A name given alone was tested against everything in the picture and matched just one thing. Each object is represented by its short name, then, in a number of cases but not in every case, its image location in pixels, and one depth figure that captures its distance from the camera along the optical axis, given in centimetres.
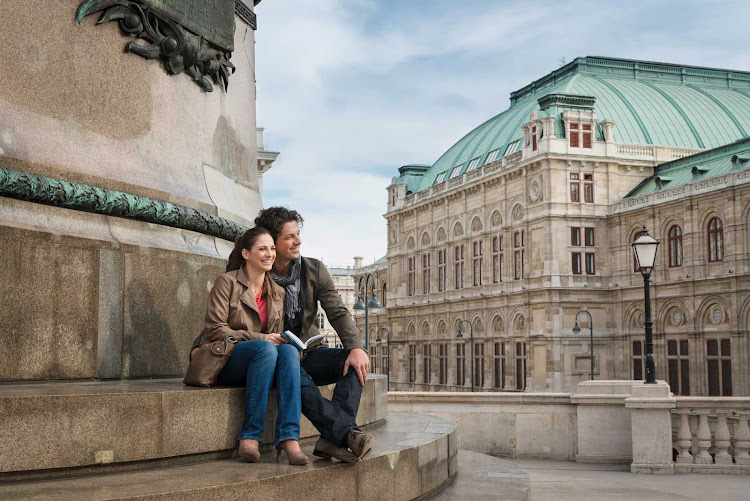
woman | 459
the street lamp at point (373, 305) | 3244
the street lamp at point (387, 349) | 6419
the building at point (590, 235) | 3941
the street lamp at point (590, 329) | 4212
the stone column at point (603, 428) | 1298
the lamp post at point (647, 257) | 1470
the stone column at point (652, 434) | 1222
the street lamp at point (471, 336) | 4981
